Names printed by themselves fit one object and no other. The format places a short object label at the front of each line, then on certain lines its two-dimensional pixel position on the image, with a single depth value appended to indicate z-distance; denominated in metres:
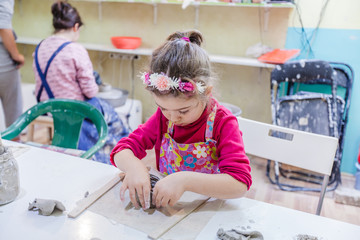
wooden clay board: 0.74
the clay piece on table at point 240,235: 0.70
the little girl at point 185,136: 0.82
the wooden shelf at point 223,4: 2.24
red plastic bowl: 2.72
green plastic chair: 1.43
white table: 0.72
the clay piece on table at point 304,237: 0.72
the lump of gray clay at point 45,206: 0.76
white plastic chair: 1.10
